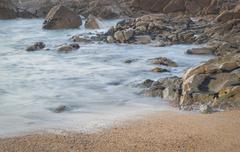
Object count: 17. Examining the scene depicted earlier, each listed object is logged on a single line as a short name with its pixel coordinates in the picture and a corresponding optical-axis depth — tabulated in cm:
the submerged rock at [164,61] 1184
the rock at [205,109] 707
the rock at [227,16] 1917
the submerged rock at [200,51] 1363
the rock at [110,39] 1725
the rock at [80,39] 1746
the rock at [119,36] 1719
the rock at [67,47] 1498
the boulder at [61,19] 2170
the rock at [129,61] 1262
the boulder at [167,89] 805
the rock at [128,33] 1727
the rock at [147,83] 909
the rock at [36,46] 1524
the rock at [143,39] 1674
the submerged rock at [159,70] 1078
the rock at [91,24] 2214
